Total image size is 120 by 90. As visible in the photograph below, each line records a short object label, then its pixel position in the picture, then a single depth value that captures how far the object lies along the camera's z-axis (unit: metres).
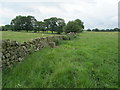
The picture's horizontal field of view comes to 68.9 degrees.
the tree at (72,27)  30.08
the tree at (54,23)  49.17
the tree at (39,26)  50.75
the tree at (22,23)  48.23
